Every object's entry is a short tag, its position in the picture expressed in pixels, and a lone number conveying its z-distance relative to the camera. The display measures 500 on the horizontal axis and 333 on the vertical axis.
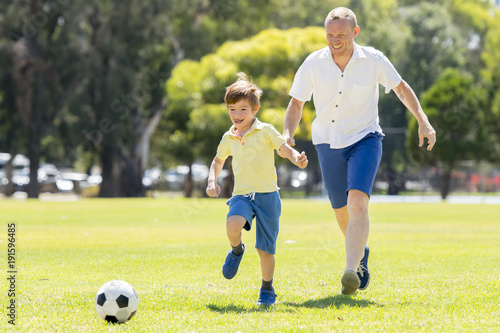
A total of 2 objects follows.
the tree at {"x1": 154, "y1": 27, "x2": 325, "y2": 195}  40.22
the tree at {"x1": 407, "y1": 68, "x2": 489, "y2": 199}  44.56
